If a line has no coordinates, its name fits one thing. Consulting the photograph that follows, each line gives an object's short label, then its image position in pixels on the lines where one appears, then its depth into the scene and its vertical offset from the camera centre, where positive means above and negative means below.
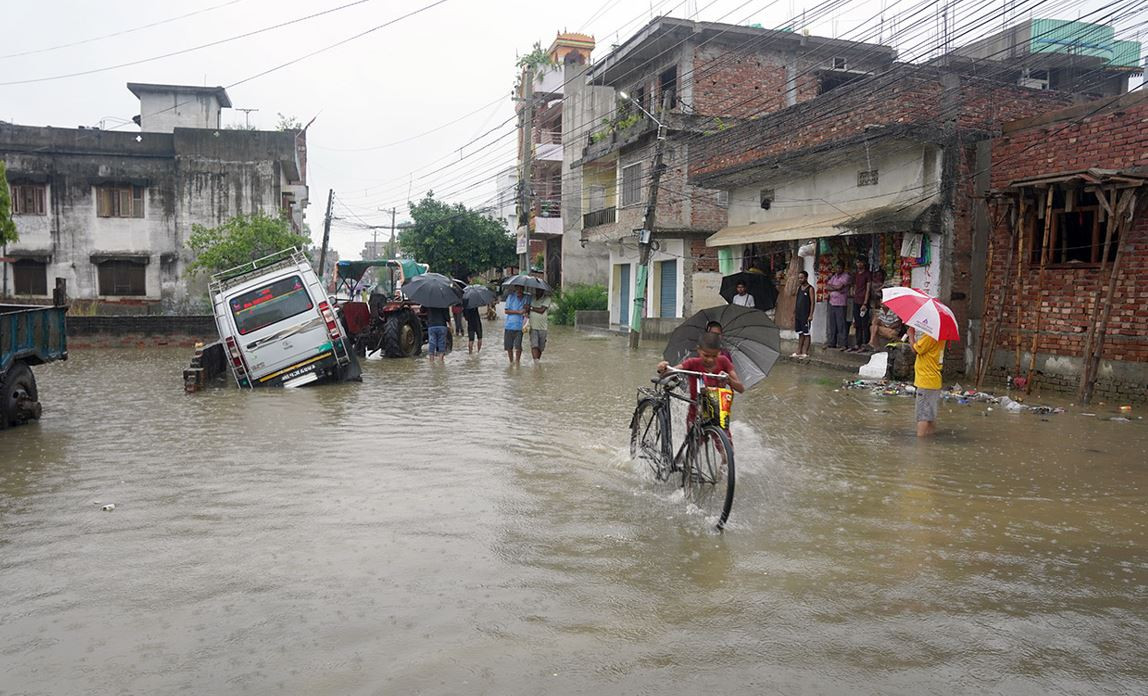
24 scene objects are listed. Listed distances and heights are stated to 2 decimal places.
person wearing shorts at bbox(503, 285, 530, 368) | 17.30 -0.95
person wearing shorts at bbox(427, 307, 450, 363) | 18.06 -1.25
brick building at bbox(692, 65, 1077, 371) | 15.41 +2.12
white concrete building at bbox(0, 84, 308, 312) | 30.91 +2.17
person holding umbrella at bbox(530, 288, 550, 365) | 17.53 -1.14
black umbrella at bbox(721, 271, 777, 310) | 20.08 -0.28
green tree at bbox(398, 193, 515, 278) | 44.38 +1.42
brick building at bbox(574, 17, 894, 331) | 27.50 +5.54
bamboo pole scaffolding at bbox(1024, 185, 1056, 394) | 13.15 -0.29
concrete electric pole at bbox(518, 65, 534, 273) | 31.36 +4.18
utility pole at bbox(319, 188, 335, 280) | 41.50 +1.67
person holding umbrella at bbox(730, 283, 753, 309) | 19.65 -0.48
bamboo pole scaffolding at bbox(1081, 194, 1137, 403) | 11.73 +0.30
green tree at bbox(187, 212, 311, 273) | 28.58 +0.71
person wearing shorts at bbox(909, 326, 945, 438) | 9.59 -1.08
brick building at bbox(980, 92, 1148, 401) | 12.16 +0.53
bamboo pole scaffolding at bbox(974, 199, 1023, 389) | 13.91 -0.27
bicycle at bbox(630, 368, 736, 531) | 6.22 -1.31
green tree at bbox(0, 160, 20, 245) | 20.39 +0.94
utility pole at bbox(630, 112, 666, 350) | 21.09 +0.83
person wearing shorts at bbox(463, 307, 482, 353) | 20.72 -1.31
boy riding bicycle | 7.13 -0.70
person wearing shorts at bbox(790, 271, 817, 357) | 18.77 -0.79
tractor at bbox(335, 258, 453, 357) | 18.89 -1.27
